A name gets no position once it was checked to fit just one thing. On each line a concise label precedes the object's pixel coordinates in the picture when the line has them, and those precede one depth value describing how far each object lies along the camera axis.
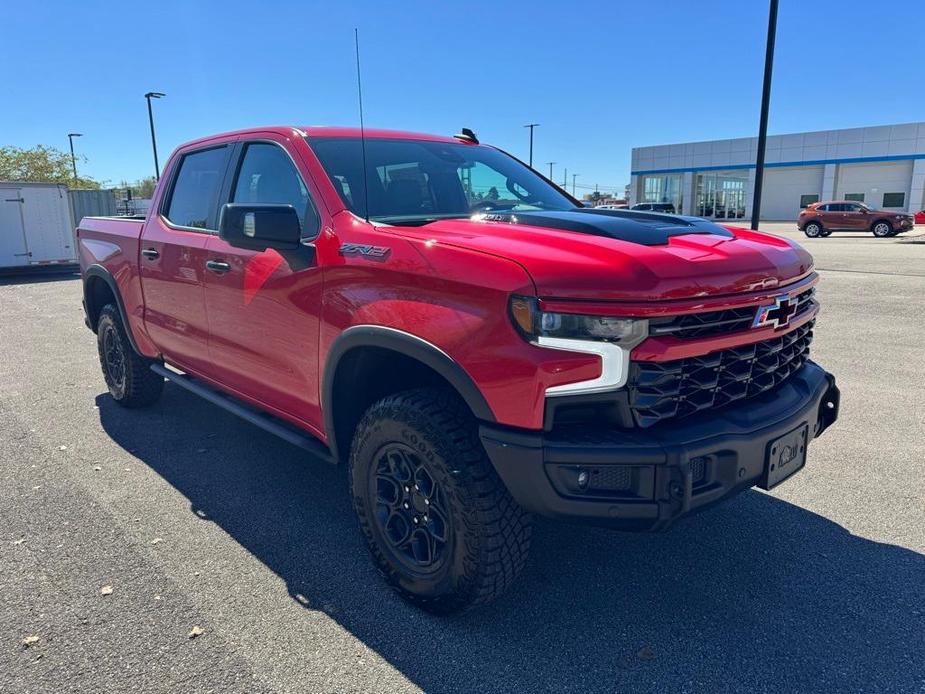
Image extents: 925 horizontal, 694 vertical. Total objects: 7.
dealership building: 45.75
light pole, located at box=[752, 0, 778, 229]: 10.98
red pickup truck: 2.21
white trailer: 16.80
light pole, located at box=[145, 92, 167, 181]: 30.44
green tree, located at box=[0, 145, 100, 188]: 45.06
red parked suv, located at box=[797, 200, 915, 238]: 29.28
